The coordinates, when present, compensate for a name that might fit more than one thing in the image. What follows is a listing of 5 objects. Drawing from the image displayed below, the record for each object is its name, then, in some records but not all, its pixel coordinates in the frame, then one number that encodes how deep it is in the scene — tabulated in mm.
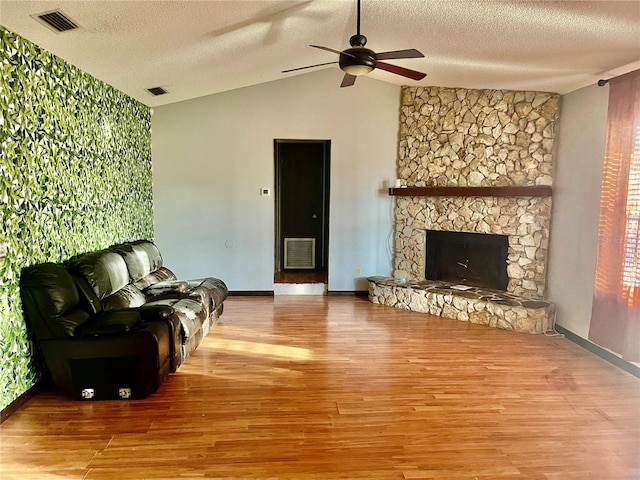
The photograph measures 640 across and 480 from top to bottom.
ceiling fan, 2855
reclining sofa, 2828
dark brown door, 7352
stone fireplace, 4934
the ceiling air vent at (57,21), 2619
